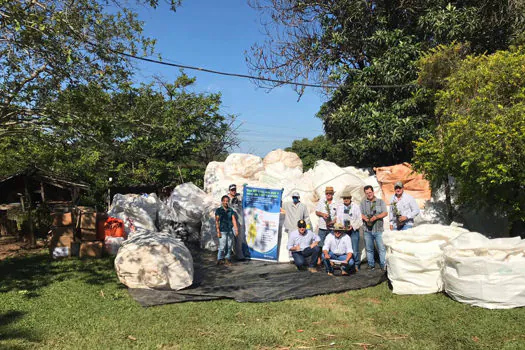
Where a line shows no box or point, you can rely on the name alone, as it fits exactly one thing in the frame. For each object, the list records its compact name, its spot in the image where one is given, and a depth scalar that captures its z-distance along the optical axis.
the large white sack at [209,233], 9.66
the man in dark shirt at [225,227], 8.15
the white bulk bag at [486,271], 5.02
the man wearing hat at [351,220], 7.39
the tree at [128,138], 7.24
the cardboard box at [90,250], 8.37
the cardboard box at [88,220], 8.46
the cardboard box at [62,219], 8.27
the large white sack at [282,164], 10.61
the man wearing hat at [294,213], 8.09
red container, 8.98
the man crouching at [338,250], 6.98
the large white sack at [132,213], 10.04
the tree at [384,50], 10.27
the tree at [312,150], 24.41
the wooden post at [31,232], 9.62
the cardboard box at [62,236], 8.23
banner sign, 8.44
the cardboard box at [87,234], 8.54
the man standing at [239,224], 8.67
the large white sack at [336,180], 8.62
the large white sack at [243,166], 10.82
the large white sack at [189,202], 10.30
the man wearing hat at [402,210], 7.24
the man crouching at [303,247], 7.46
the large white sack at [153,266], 6.12
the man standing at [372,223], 7.32
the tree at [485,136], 6.30
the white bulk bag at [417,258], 5.86
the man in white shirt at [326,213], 7.69
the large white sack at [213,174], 11.09
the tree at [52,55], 6.34
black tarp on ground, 5.85
